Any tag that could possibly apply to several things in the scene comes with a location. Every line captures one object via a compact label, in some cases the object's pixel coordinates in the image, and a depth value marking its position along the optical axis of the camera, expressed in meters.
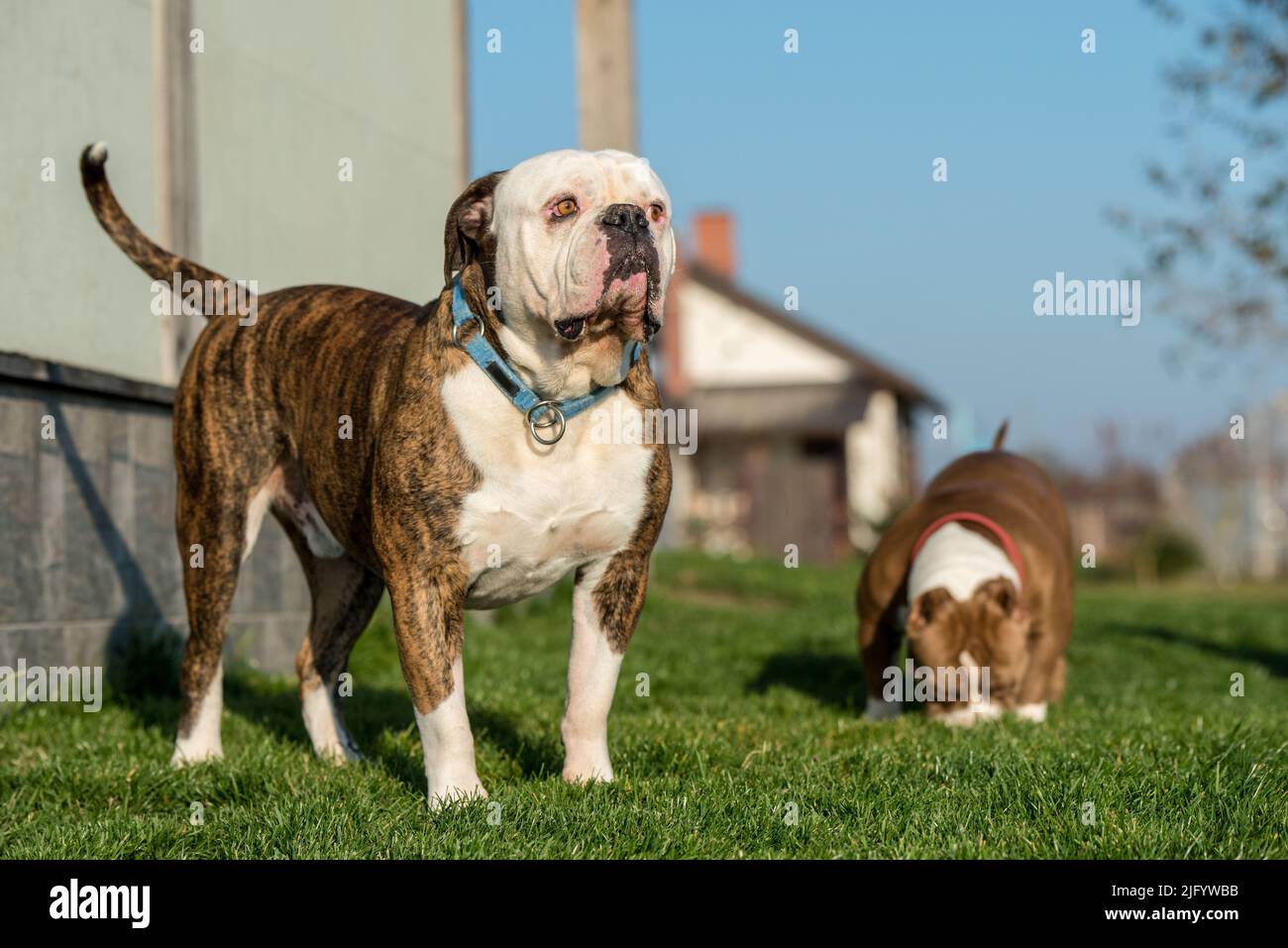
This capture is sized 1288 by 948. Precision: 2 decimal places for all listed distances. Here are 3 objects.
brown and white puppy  5.97
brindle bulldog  3.86
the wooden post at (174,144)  6.98
